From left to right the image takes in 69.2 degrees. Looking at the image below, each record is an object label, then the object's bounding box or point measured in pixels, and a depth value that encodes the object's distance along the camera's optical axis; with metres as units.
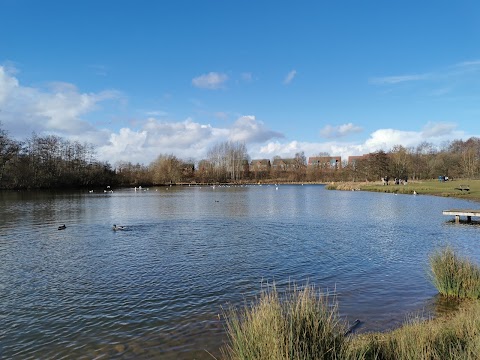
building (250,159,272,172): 160.57
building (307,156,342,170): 158.75
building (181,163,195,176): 144.50
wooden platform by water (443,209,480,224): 27.70
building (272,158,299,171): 164.12
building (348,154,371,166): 104.06
